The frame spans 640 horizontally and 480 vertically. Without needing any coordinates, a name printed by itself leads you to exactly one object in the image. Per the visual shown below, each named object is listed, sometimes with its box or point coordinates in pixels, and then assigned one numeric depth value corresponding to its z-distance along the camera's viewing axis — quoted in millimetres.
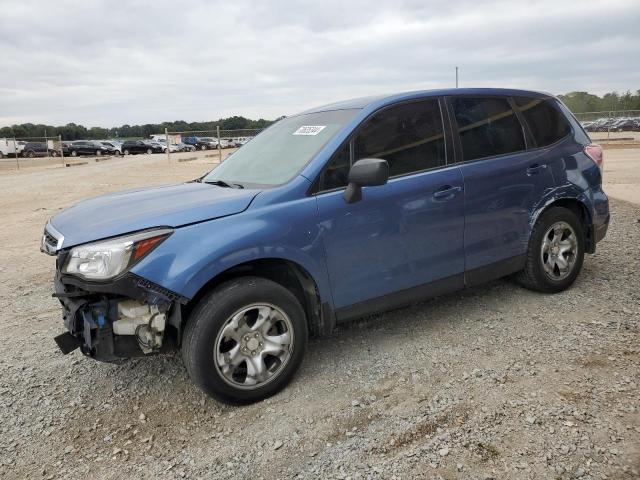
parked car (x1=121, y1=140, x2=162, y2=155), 52094
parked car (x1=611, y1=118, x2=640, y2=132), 40469
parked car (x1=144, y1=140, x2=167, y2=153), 53125
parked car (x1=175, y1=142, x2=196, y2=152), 50259
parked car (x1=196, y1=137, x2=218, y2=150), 53106
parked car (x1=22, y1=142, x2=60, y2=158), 42938
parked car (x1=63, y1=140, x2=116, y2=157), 48094
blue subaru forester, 2852
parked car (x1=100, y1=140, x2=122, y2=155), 50188
